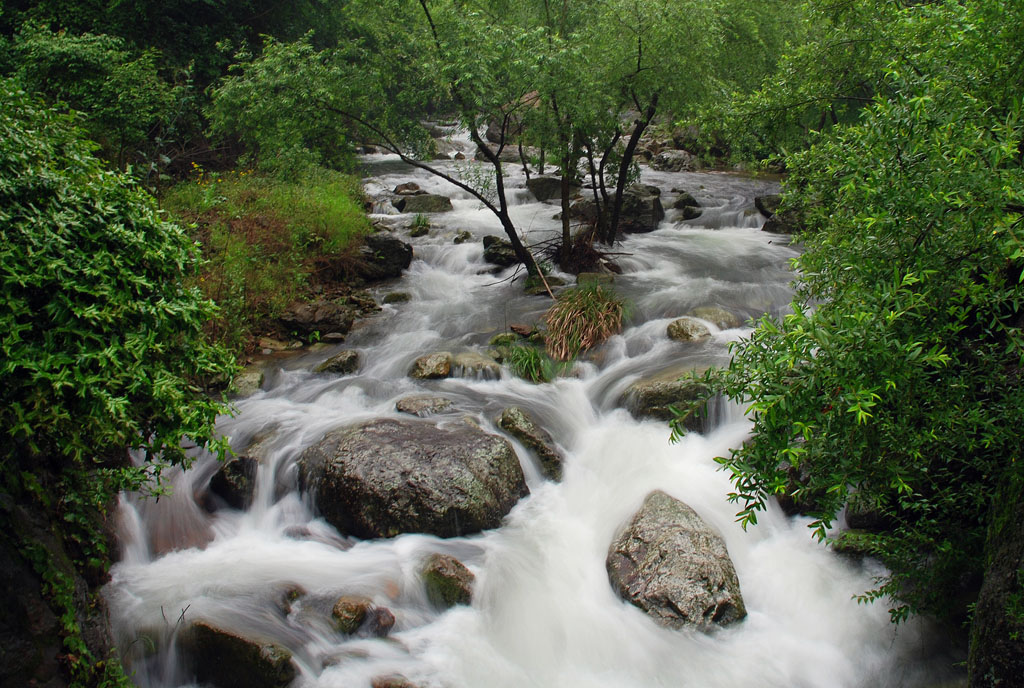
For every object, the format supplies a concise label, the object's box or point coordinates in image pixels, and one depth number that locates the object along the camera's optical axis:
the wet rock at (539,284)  12.99
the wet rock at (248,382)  9.11
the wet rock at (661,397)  8.13
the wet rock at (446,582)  5.61
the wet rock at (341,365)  9.87
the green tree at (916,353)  3.38
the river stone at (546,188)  20.08
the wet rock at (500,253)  14.59
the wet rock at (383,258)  14.07
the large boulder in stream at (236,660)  4.63
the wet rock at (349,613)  5.17
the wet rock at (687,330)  10.26
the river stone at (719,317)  10.66
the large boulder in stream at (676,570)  5.39
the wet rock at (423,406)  8.29
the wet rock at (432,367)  9.60
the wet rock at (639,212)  17.44
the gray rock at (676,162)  26.56
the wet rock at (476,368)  9.56
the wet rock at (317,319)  11.31
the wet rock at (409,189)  20.09
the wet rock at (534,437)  7.56
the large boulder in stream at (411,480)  6.31
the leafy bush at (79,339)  3.57
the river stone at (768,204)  18.12
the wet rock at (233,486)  6.75
